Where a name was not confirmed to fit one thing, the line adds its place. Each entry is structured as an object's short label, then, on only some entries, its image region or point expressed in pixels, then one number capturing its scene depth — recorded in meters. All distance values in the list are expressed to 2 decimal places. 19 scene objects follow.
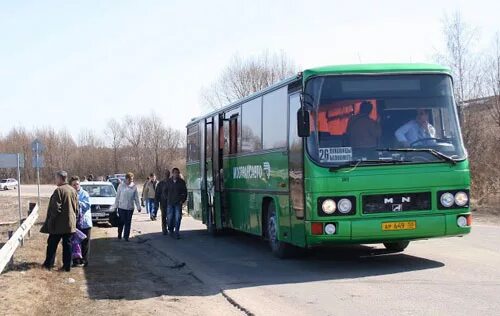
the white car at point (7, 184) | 89.44
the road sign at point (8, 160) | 22.12
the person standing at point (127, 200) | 17.73
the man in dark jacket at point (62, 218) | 11.85
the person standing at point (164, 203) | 19.98
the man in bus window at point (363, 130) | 10.63
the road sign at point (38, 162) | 28.58
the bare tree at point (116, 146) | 97.25
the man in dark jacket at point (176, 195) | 18.95
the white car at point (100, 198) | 24.64
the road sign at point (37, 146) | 28.11
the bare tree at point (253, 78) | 58.97
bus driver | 10.76
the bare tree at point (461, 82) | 34.09
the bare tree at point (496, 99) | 32.84
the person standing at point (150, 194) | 27.94
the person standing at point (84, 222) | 12.93
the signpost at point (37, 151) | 28.16
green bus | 10.53
